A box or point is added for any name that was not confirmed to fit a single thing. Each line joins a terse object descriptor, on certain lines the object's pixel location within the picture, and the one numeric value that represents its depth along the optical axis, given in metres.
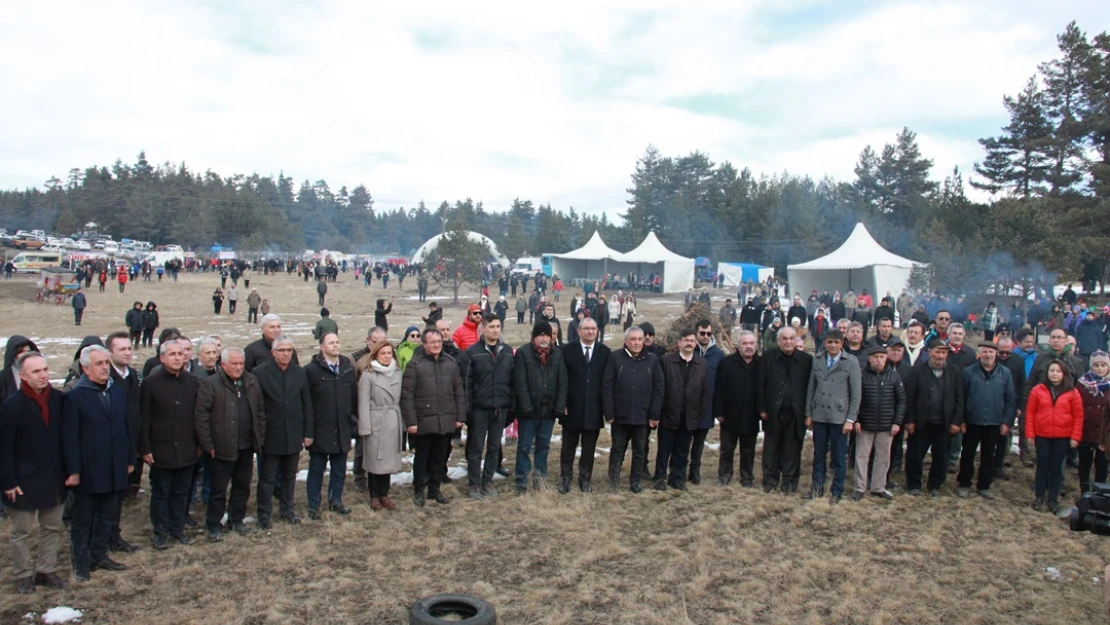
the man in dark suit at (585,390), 7.29
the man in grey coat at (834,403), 7.11
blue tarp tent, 45.91
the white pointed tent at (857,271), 30.25
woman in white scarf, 6.65
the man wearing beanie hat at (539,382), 7.18
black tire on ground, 4.52
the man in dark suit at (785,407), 7.35
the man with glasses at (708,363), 7.54
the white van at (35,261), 43.06
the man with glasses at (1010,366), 7.84
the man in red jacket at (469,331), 9.29
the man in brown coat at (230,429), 5.79
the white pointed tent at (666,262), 43.06
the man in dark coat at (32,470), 4.75
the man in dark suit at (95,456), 5.02
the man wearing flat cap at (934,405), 7.41
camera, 3.31
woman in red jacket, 6.94
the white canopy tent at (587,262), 45.62
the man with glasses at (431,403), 6.70
